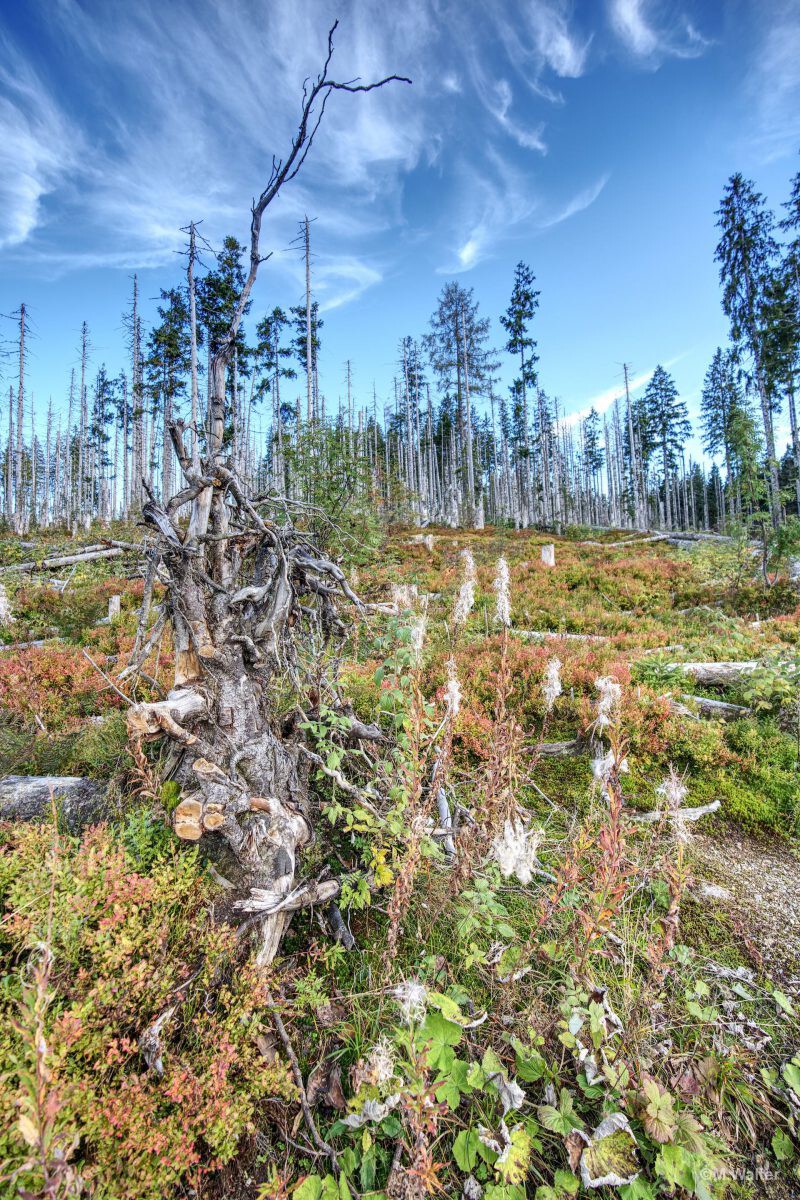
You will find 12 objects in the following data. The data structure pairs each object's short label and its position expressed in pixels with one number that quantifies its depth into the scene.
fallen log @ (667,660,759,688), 6.01
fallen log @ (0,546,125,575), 12.25
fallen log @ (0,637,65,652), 7.74
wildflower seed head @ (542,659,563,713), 3.72
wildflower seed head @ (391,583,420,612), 3.97
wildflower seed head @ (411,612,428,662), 3.30
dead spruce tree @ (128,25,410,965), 2.68
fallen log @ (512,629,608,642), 8.05
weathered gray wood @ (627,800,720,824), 3.65
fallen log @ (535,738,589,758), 4.84
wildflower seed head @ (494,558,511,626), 3.63
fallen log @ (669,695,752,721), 5.28
